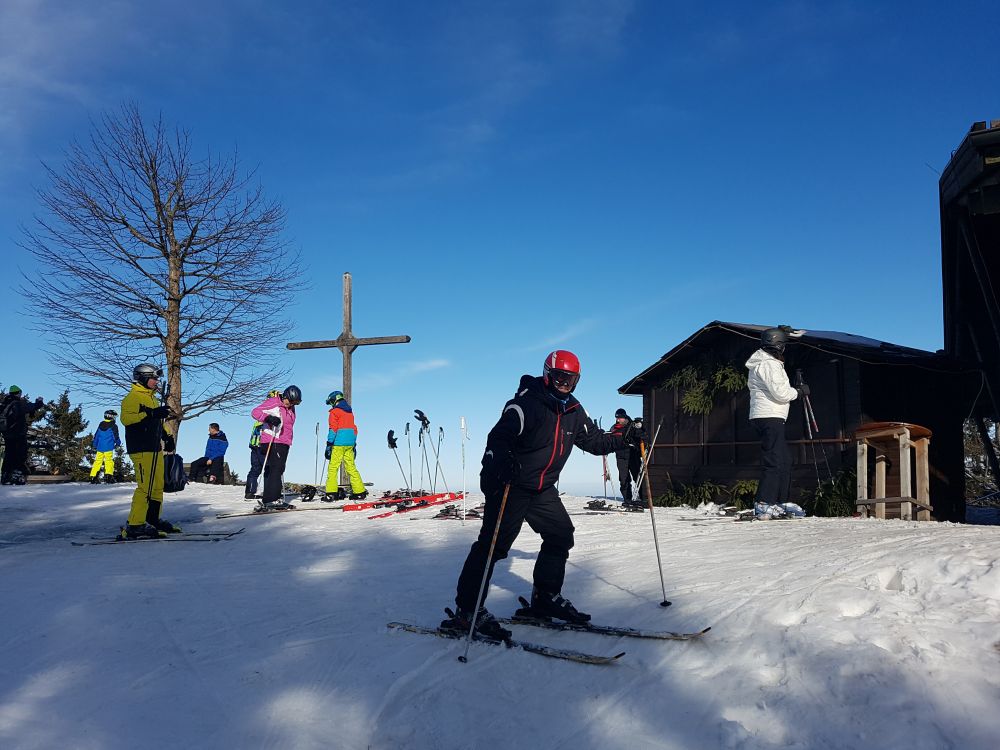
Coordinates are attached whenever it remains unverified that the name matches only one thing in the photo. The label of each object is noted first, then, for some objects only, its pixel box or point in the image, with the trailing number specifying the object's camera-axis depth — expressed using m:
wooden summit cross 18.84
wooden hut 12.88
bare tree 20.45
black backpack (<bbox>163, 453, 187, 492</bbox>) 10.80
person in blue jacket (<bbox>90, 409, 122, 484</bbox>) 17.81
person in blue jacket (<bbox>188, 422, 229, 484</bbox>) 20.38
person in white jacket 9.66
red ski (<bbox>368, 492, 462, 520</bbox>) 13.45
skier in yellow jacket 9.36
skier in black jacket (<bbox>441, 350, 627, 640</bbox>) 5.01
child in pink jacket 13.18
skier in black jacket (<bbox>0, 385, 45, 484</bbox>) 15.90
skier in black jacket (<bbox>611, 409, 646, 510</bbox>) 16.03
